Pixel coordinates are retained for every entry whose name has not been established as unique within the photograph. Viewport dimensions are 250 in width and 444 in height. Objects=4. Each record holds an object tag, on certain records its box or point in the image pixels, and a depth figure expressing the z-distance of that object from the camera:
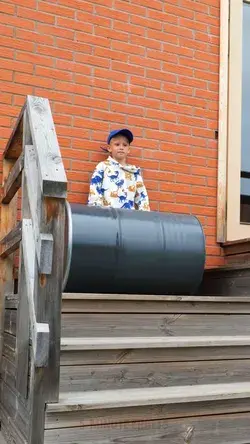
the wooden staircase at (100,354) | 2.04
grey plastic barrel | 2.80
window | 4.11
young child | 3.56
